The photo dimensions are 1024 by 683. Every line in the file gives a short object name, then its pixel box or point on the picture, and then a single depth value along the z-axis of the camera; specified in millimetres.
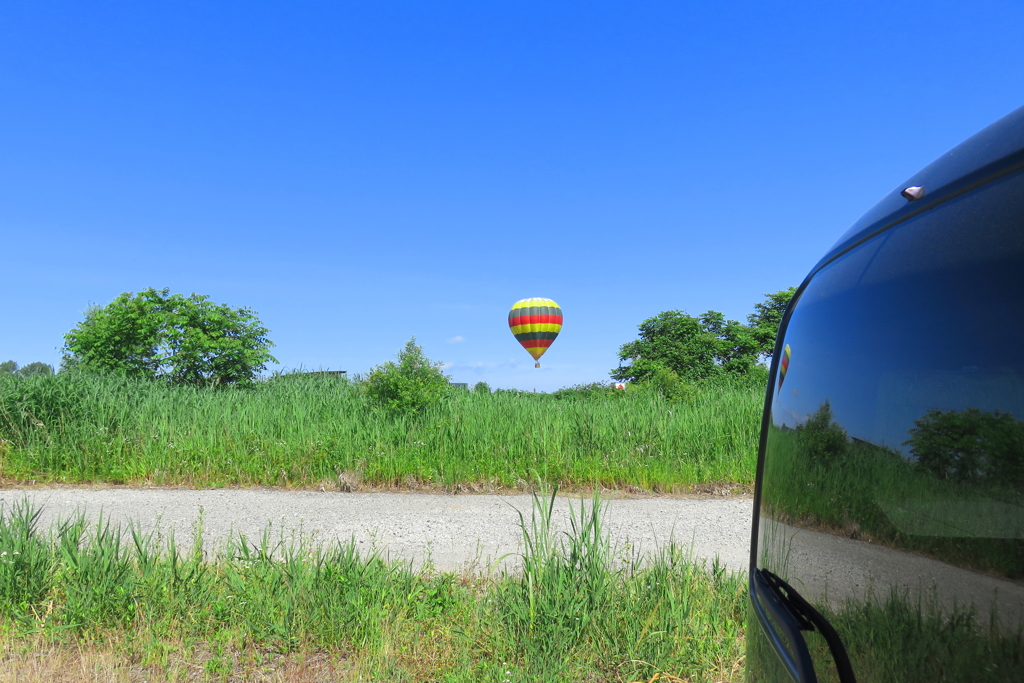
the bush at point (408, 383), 11094
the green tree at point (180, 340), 20062
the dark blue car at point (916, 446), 961
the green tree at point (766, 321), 46500
